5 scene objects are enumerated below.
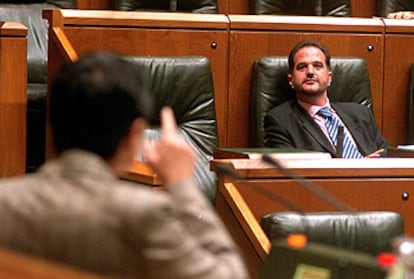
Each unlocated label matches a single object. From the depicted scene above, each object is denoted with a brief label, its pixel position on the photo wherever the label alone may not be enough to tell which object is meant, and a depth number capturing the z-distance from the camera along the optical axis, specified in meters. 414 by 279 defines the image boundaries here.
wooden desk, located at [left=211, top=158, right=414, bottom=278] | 11.00
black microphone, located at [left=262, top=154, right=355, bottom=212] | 9.61
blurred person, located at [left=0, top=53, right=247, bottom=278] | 6.97
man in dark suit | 12.05
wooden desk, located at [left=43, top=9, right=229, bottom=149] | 11.89
